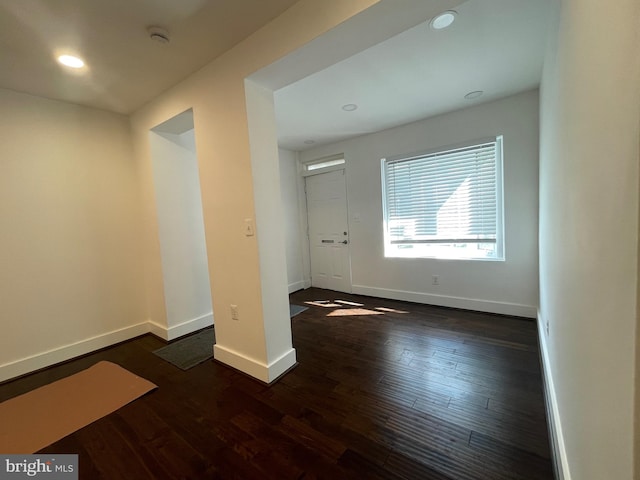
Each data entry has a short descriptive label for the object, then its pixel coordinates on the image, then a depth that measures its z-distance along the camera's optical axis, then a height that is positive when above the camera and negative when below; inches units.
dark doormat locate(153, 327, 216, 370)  97.1 -48.5
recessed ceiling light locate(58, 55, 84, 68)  75.6 +52.3
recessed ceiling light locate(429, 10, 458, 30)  64.0 +49.0
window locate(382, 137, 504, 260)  123.7 +6.0
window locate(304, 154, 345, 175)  171.3 +39.7
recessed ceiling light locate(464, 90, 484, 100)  107.7 +49.6
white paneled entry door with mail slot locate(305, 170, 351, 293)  173.3 -6.8
